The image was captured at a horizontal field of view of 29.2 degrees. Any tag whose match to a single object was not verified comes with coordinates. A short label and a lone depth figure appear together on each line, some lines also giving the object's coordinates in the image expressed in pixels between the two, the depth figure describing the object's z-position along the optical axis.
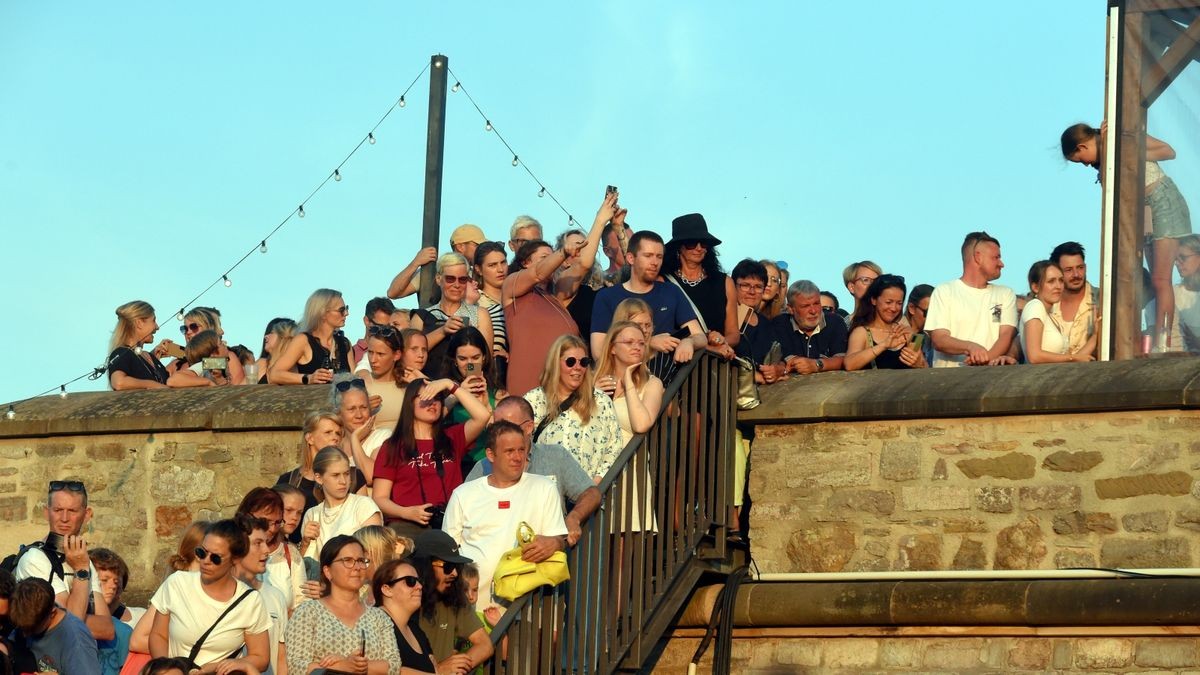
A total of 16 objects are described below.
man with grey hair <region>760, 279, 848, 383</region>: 13.85
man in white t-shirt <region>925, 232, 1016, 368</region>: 13.30
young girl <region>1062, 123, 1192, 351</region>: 12.36
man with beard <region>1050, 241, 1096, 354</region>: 13.17
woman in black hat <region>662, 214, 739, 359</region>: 13.39
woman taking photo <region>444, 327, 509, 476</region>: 12.52
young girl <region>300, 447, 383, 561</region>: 11.85
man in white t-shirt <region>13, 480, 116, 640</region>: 11.17
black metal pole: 17.97
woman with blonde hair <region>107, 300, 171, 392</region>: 14.95
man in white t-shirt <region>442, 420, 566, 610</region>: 11.09
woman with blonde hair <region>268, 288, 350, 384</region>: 14.44
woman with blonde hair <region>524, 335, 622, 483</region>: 11.95
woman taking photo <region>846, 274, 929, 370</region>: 13.39
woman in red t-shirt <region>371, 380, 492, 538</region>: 12.27
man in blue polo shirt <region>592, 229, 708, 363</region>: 13.07
